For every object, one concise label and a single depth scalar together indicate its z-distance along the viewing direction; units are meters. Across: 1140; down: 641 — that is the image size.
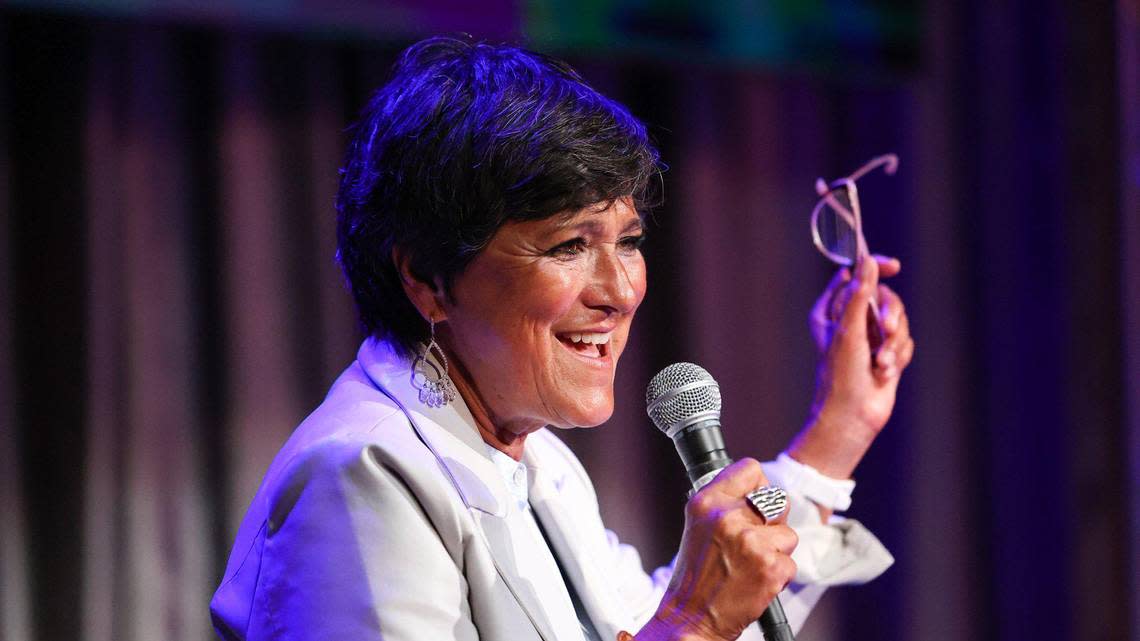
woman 4.82
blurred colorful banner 5.60
